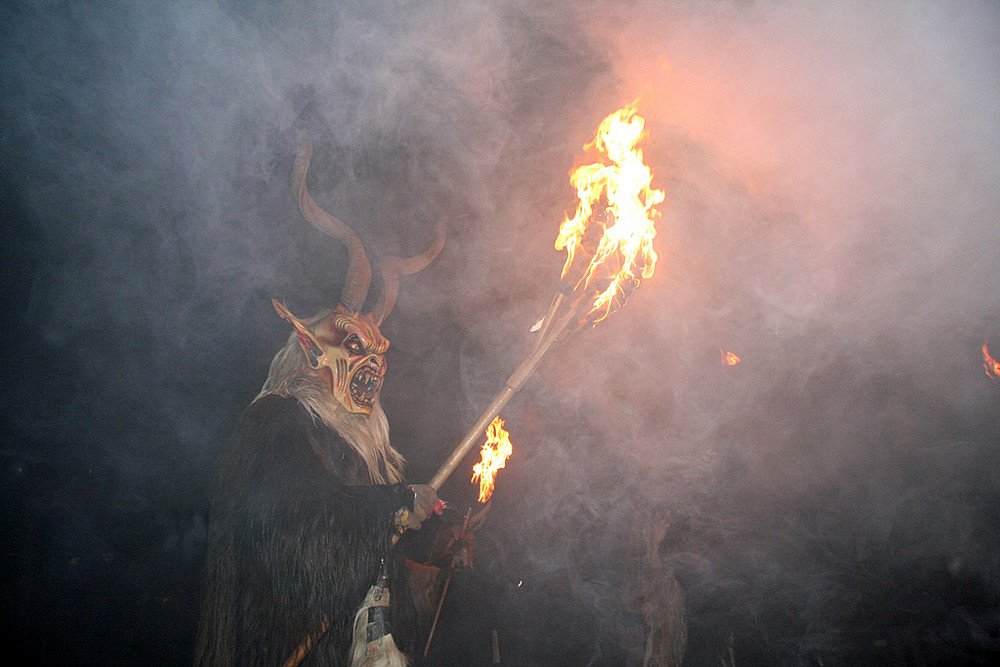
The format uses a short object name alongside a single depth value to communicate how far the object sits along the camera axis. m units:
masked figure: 1.82
